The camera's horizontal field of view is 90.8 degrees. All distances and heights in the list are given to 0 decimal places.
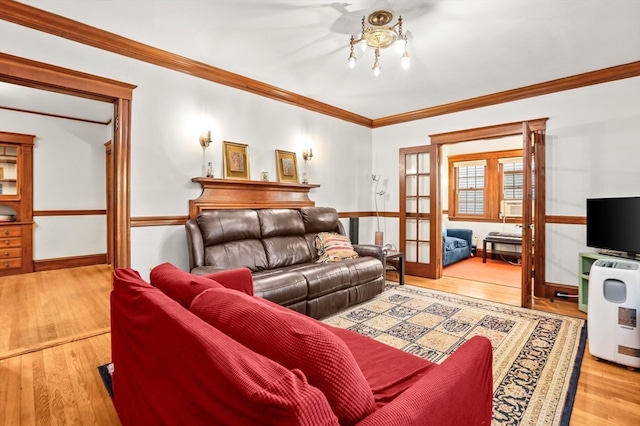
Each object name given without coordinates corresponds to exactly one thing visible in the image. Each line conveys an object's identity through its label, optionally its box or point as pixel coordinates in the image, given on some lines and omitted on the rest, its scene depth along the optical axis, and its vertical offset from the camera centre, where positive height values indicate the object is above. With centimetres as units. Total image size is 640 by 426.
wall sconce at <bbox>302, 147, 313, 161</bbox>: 458 +84
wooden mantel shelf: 347 +21
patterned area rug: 190 -110
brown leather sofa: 295 -52
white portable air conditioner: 228 -74
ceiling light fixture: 248 +145
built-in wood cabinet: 495 +13
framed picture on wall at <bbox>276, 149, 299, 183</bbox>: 425 +63
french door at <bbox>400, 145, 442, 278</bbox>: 500 +2
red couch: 64 -40
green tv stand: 344 -74
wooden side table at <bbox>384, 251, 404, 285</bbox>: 441 -69
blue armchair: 580 -65
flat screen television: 287 -11
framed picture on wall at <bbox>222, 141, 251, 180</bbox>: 369 +62
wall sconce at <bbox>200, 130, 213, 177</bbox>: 347 +69
